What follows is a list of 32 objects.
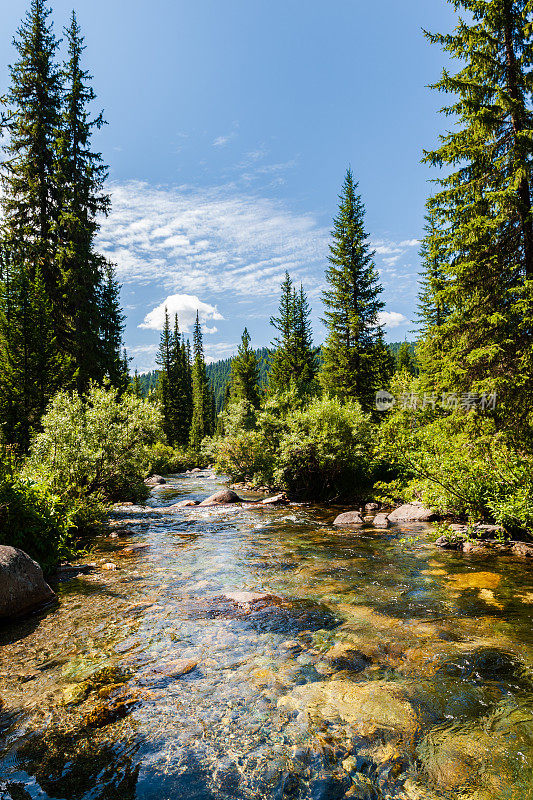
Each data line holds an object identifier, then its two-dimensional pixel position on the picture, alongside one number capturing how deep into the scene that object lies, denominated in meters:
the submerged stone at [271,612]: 5.89
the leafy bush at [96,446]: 11.76
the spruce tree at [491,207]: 9.31
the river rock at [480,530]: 9.14
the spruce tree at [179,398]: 56.38
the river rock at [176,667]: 4.67
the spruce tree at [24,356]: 16.20
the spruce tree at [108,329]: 21.66
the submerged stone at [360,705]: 3.69
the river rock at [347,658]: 4.71
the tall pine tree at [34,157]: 19.44
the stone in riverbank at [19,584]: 5.84
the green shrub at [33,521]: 7.26
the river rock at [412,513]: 12.79
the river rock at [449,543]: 9.64
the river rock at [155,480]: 29.45
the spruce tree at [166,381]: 54.32
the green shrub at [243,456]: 20.70
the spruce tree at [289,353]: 35.22
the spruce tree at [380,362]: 24.01
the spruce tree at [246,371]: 38.16
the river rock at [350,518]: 13.27
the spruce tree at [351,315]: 24.48
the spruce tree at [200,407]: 51.96
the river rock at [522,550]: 8.52
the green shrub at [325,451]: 17.23
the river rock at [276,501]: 17.86
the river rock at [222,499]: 18.31
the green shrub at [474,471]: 8.52
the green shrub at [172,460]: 36.88
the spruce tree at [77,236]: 19.81
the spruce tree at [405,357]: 57.24
